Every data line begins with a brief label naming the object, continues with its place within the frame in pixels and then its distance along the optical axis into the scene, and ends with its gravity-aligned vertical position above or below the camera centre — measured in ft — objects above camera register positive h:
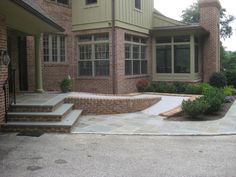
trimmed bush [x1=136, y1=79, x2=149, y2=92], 53.98 -2.64
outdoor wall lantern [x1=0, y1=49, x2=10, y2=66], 28.76 +1.07
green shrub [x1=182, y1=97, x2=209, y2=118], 33.32 -3.83
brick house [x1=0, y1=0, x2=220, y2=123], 46.50 +3.53
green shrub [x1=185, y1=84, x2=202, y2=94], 49.60 -2.94
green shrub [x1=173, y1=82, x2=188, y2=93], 51.49 -2.73
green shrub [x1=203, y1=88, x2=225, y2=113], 35.76 -3.39
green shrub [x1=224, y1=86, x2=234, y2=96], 51.31 -3.41
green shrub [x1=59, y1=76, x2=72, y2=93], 42.11 -1.89
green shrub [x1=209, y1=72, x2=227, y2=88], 56.70 -1.86
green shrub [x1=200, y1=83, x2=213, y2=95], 47.47 -2.64
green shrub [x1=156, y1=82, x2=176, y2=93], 51.50 -2.88
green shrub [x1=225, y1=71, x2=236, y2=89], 64.08 -1.72
